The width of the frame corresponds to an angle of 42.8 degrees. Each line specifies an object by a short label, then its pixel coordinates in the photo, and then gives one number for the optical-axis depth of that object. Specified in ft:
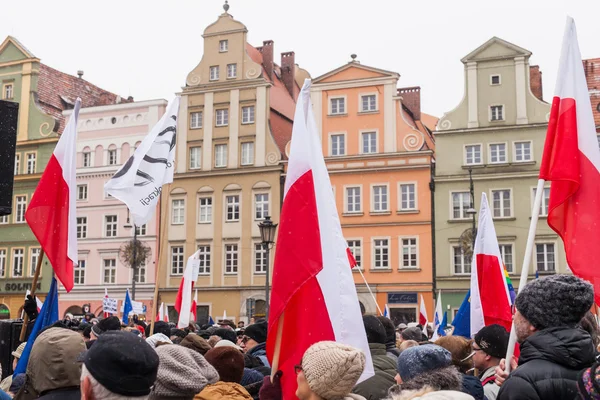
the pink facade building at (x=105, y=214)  126.21
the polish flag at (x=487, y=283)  26.89
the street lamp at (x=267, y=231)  59.21
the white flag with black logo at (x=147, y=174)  28.50
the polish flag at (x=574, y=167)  15.72
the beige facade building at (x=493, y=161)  105.19
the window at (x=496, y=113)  107.86
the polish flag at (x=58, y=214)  23.67
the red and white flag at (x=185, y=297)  56.34
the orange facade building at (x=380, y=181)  108.99
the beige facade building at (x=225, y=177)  117.80
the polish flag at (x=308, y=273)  16.03
